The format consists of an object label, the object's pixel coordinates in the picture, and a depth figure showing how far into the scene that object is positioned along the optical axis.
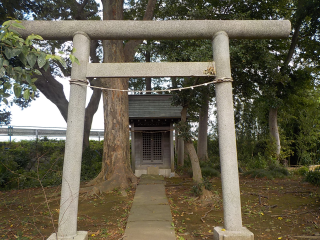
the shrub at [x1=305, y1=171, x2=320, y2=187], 8.51
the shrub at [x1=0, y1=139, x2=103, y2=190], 10.99
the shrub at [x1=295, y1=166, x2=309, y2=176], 11.55
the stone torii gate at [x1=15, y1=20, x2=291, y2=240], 3.69
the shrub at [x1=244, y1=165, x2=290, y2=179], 10.98
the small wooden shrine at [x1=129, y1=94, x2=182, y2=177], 12.55
